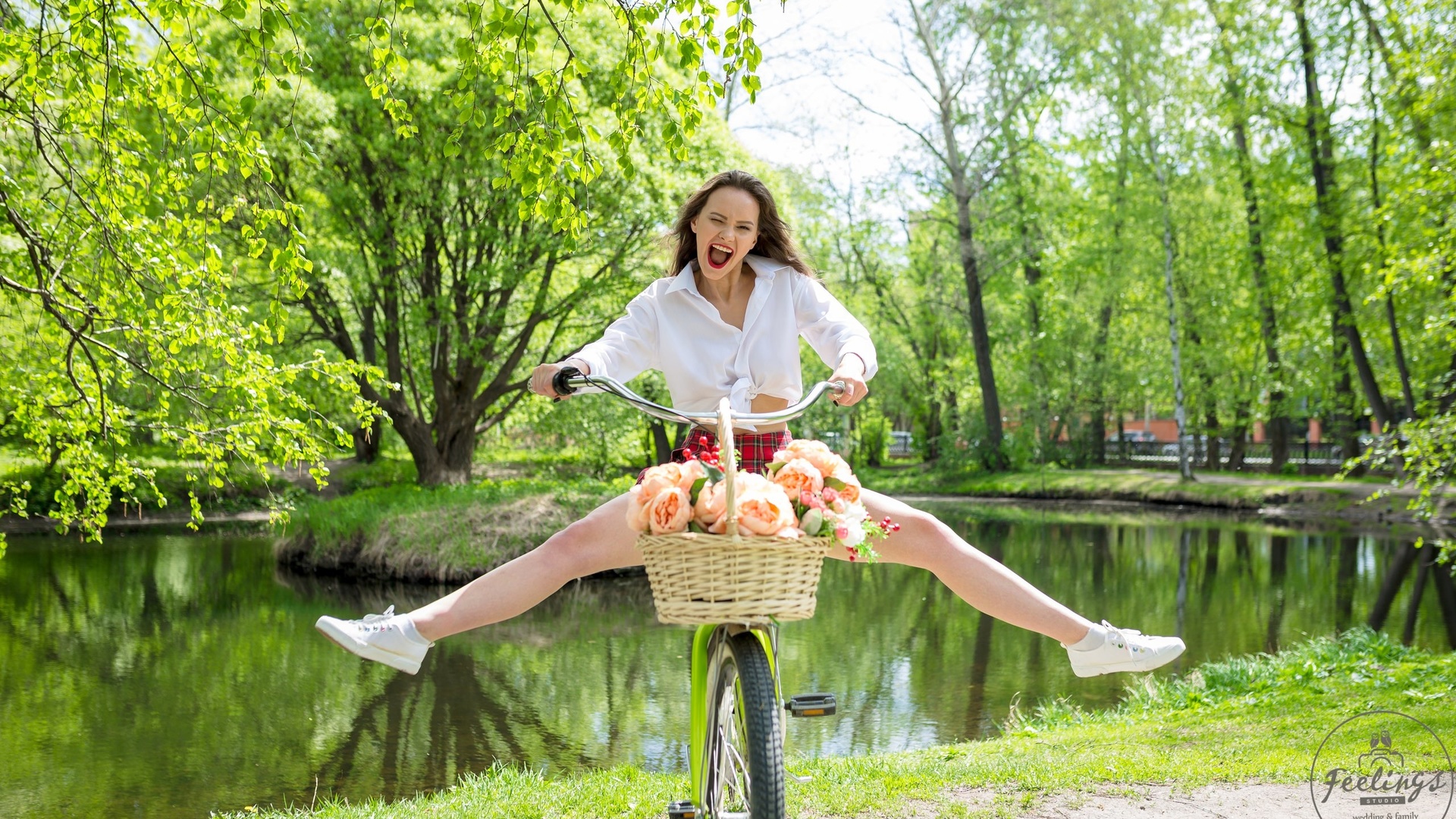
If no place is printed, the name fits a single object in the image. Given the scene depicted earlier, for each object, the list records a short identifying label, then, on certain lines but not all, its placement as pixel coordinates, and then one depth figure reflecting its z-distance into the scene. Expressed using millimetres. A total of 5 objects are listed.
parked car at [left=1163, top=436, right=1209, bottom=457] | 34375
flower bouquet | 2473
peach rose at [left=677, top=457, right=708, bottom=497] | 2588
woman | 3189
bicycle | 2580
